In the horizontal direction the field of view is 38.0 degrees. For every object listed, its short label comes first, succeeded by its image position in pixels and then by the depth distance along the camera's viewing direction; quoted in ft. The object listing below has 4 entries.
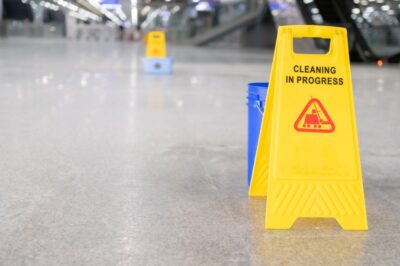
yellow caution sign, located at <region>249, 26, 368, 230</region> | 9.88
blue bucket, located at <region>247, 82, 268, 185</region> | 11.42
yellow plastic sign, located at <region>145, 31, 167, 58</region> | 46.12
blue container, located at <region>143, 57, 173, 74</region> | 45.47
